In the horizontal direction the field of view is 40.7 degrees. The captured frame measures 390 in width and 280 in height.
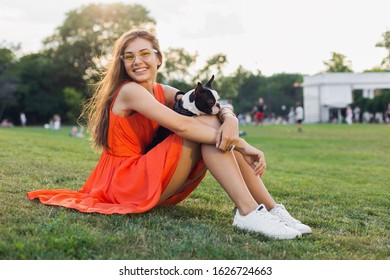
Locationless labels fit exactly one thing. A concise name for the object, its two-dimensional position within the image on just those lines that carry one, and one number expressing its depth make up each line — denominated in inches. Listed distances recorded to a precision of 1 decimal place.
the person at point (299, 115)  956.6
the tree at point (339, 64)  2704.2
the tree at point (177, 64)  1895.9
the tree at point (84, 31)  1942.7
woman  135.9
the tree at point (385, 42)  1205.7
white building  2192.4
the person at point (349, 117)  1515.9
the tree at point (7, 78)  1834.4
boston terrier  141.2
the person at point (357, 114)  1758.1
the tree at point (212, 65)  1927.9
